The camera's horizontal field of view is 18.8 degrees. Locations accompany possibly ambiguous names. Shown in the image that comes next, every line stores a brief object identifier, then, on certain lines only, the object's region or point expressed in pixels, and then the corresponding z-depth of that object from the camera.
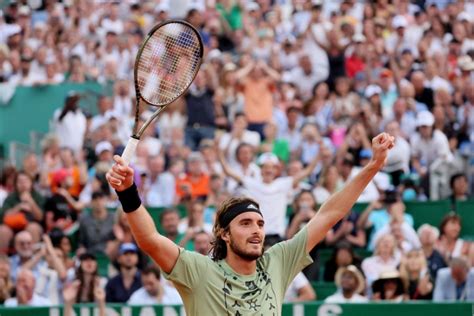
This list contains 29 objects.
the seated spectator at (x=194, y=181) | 15.44
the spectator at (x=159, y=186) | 15.77
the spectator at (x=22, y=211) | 14.38
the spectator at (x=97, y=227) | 14.61
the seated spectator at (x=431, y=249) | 13.30
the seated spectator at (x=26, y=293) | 12.60
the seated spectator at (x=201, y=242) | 12.86
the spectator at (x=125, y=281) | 12.84
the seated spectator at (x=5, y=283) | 12.81
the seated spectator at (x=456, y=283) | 12.84
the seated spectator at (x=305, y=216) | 13.66
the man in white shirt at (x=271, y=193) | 13.94
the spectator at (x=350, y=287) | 12.27
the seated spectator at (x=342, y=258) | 13.09
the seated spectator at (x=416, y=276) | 12.74
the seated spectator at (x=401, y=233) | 13.76
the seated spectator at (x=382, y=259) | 12.93
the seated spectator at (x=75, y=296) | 11.63
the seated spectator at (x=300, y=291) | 12.47
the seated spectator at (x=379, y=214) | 14.38
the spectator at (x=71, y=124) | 17.72
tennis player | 6.64
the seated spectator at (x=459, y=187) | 15.32
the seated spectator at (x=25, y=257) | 13.51
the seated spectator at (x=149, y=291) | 12.49
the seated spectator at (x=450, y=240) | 13.65
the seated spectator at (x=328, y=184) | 15.05
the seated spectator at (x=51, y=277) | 13.06
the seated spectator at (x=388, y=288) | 12.41
